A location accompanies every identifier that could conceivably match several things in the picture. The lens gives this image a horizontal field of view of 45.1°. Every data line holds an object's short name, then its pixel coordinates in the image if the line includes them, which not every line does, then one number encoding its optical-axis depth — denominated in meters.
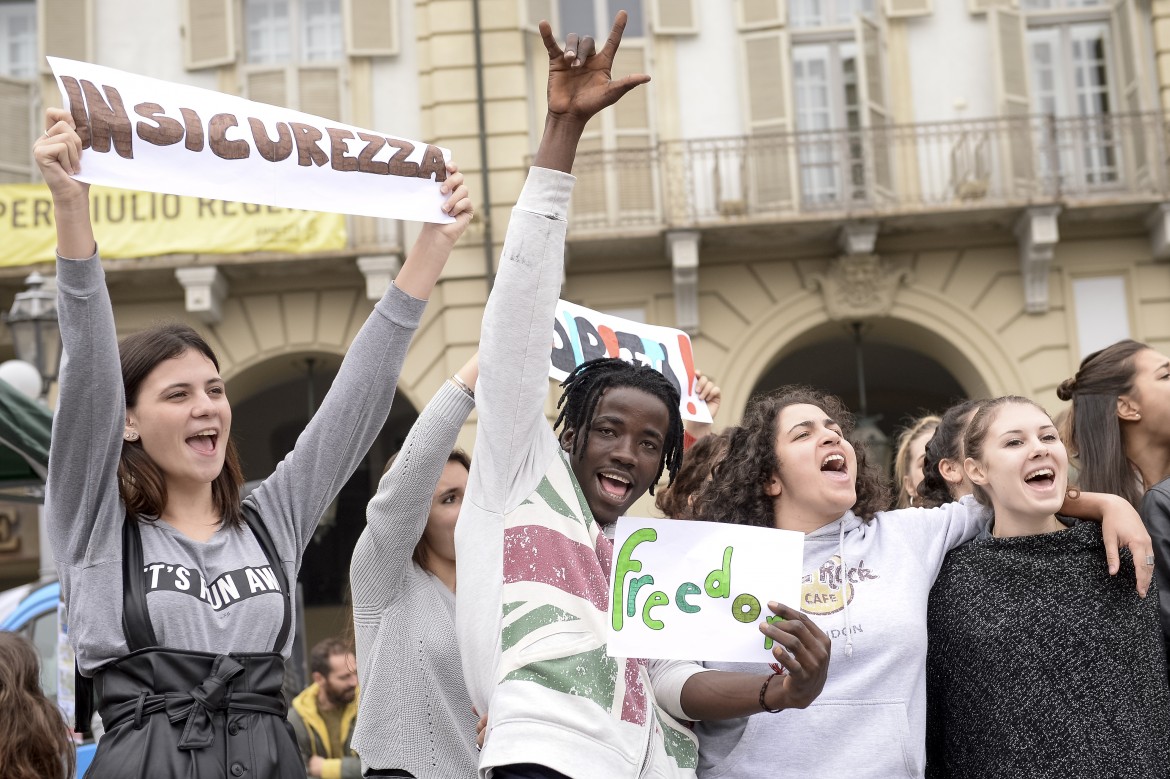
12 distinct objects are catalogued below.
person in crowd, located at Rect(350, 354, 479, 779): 3.47
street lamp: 10.11
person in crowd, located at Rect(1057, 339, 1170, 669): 4.19
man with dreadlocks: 2.73
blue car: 8.30
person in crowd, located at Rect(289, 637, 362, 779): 7.30
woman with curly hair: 3.26
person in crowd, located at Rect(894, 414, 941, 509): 5.02
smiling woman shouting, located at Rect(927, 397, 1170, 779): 3.34
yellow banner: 14.25
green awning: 6.90
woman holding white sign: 2.78
